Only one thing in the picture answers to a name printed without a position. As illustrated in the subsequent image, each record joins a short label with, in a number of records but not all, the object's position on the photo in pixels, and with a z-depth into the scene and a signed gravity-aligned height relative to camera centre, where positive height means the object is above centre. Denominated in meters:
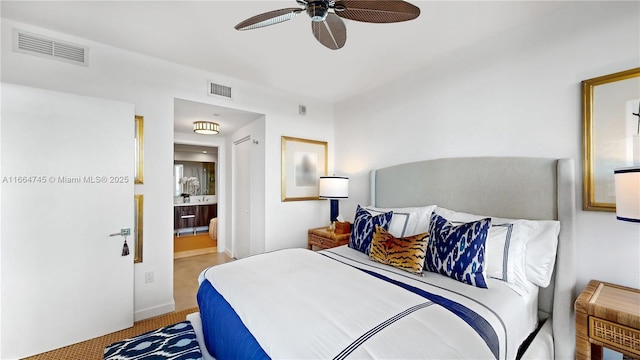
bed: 1.04 -0.62
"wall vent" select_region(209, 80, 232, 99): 2.95 +1.10
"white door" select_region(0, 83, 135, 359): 1.93 -0.29
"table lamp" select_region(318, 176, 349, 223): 3.31 -0.09
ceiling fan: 1.31 +0.94
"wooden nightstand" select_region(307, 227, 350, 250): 3.10 -0.75
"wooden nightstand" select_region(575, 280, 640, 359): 1.25 -0.75
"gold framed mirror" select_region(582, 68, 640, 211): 1.57 +0.30
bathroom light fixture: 3.85 +0.85
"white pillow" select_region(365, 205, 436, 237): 2.27 -0.39
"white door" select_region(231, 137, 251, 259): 3.98 -0.27
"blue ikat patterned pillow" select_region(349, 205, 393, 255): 2.34 -0.46
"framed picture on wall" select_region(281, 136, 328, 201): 3.54 +0.21
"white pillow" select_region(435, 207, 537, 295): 1.62 -0.49
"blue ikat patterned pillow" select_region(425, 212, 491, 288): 1.61 -0.49
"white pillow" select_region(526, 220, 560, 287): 1.65 -0.50
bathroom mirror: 6.88 +0.10
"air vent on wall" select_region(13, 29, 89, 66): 2.05 +1.16
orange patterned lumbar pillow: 1.81 -0.54
